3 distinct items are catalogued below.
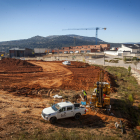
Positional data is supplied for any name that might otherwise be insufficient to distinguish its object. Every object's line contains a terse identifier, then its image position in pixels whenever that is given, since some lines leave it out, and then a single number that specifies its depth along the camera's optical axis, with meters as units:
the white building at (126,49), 77.11
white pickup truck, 11.42
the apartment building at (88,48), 99.26
